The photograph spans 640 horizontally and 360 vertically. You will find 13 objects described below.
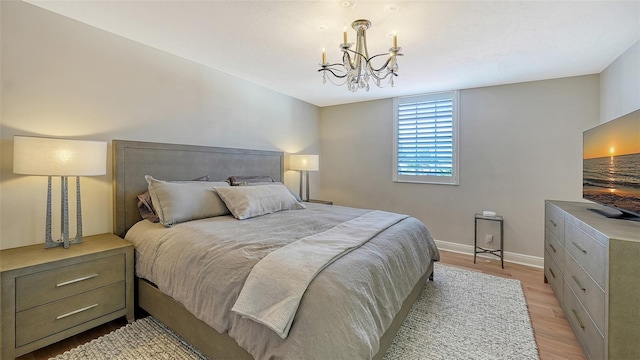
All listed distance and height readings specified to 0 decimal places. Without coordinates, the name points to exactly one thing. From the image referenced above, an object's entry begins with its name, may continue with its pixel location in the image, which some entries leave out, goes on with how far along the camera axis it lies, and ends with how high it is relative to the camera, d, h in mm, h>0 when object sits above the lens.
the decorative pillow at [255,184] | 3096 -86
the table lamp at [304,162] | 4086 +225
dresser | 1319 -564
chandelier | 1894 +850
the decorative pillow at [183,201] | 2209 -218
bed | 1188 -560
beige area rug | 1731 -1109
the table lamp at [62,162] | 1736 +85
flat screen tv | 1645 +104
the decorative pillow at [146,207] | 2325 -280
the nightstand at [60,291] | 1548 -741
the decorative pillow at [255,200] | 2486 -229
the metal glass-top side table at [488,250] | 3336 -806
